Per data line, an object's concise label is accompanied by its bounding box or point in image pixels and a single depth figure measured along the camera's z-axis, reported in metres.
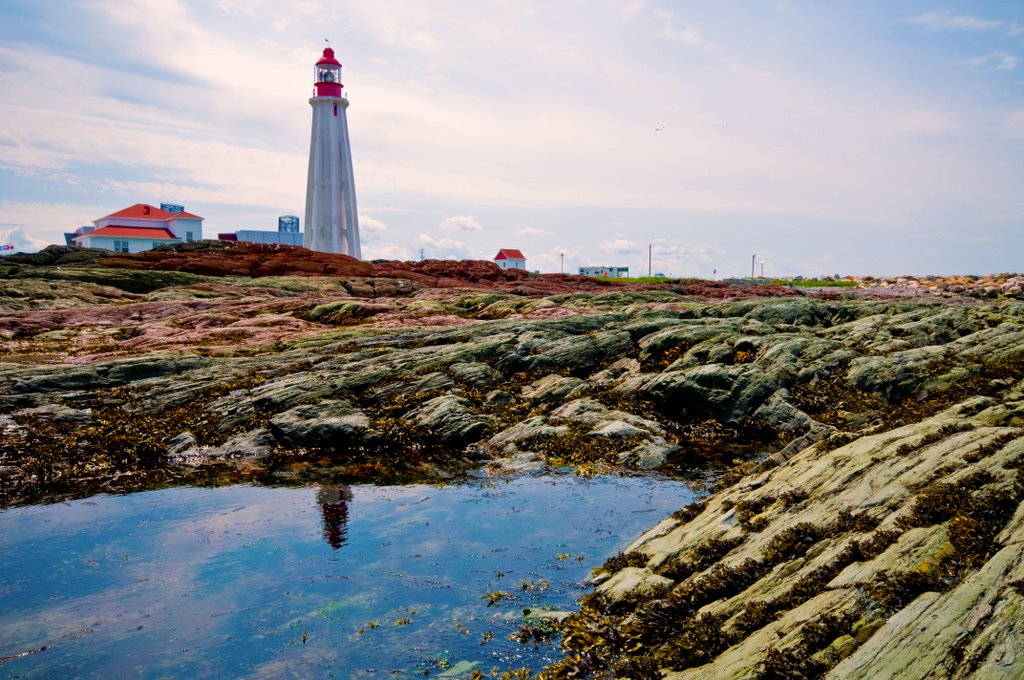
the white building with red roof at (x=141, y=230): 120.88
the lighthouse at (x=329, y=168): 101.06
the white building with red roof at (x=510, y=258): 159.88
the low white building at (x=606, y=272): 180.10
